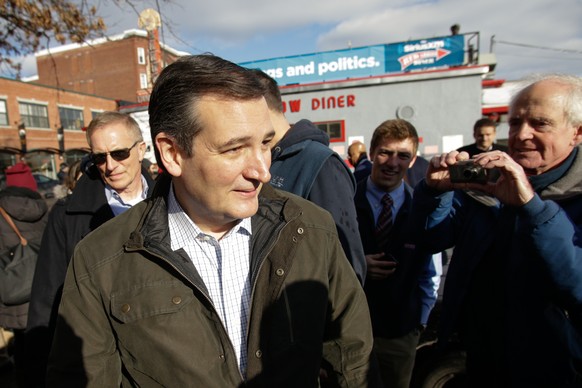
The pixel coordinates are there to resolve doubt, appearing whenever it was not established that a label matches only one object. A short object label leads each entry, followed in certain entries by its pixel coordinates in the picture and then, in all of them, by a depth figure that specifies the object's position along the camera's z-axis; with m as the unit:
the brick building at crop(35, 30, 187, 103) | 46.09
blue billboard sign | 14.06
